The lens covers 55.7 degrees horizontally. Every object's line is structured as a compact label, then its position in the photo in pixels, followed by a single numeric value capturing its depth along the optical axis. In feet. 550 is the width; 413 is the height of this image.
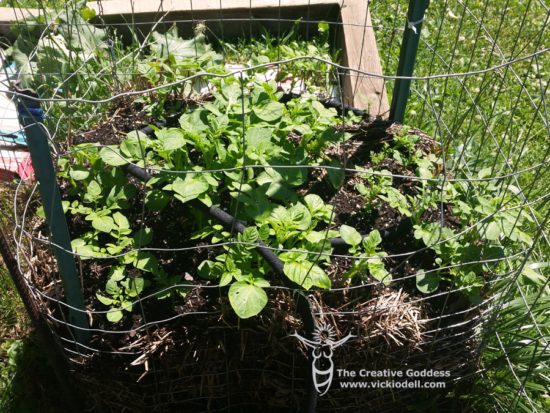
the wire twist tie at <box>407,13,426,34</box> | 6.56
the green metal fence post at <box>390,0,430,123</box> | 6.63
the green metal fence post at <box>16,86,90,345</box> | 3.87
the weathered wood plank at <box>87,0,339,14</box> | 10.21
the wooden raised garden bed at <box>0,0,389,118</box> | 9.56
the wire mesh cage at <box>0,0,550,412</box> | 4.92
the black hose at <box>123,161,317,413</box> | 4.68
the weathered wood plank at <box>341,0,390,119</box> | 8.49
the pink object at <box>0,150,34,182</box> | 7.69
